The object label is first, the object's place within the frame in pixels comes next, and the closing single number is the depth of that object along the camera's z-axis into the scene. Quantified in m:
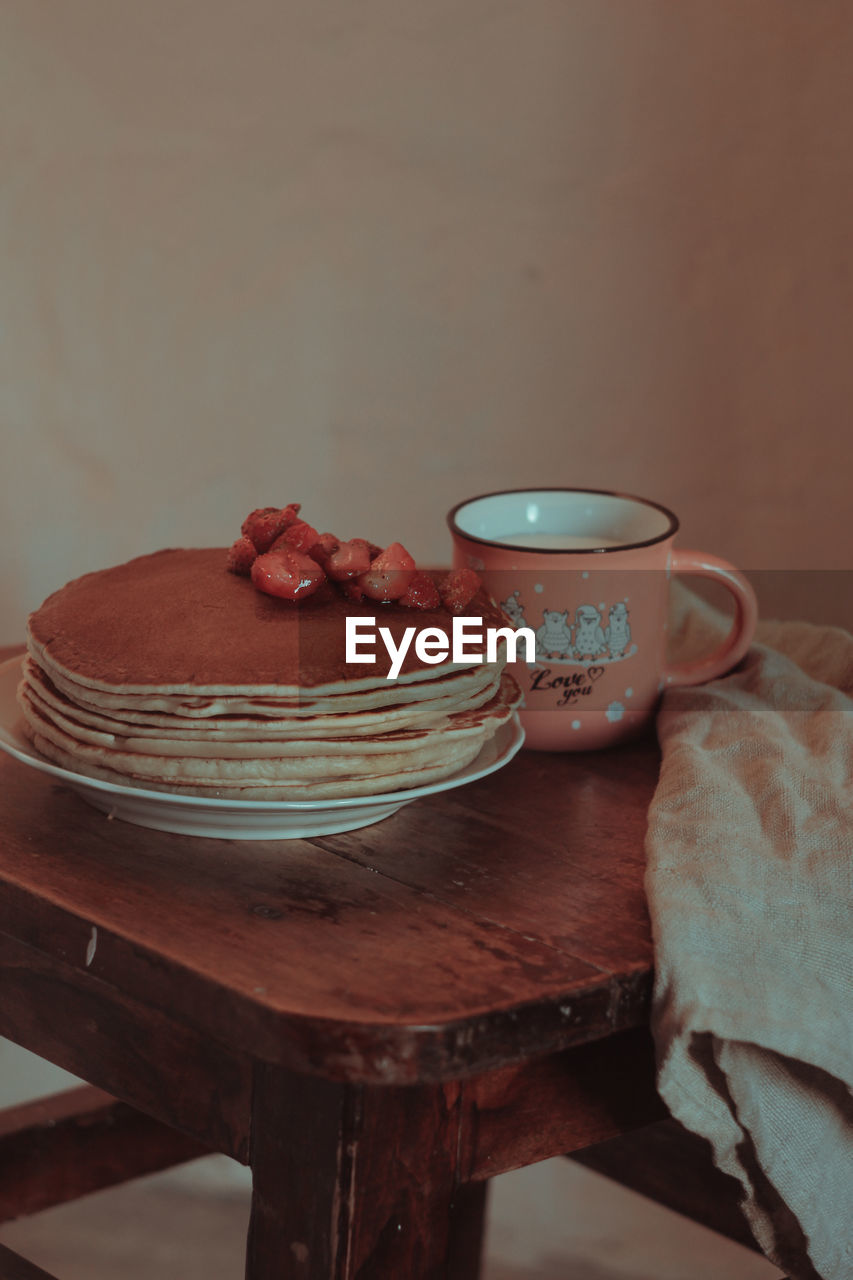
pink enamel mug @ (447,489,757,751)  0.72
